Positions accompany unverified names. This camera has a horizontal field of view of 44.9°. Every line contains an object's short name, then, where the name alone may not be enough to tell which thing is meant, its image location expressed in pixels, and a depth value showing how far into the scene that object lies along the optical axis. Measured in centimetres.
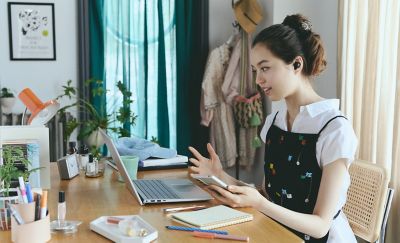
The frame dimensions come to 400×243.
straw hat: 361
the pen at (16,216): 117
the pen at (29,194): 122
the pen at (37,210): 121
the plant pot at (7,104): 351
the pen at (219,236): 123
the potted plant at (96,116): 314
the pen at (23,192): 121
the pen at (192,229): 127
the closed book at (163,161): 204
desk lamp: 179
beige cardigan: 376
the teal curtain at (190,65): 389
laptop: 154
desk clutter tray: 119
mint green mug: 184
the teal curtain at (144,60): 377
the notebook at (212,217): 132
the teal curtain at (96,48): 369
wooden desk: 125
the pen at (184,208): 146
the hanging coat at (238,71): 372
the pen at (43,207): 121
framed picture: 360
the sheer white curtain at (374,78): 260
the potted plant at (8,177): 129
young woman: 156
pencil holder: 117
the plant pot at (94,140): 307
